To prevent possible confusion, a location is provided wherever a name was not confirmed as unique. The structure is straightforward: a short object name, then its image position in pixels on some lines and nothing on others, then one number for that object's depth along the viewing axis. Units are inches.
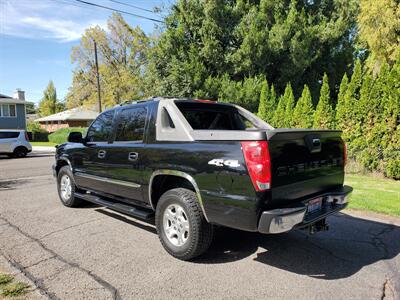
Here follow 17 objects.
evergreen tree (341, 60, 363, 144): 429.1
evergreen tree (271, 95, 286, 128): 536.1
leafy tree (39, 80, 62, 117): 2778.1
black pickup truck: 126.3
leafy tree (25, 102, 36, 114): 3777.1
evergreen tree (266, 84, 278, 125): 565.9
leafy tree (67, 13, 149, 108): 1443.2
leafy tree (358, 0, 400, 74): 534.3
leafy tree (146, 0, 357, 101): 657.0
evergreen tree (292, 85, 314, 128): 492.4
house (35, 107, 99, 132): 1676.9
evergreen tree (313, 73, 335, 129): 460.4
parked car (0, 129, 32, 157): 719.1
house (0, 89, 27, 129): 1327.5
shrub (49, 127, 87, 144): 1214.8
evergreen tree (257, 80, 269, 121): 571.2
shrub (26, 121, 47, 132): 1493.6
